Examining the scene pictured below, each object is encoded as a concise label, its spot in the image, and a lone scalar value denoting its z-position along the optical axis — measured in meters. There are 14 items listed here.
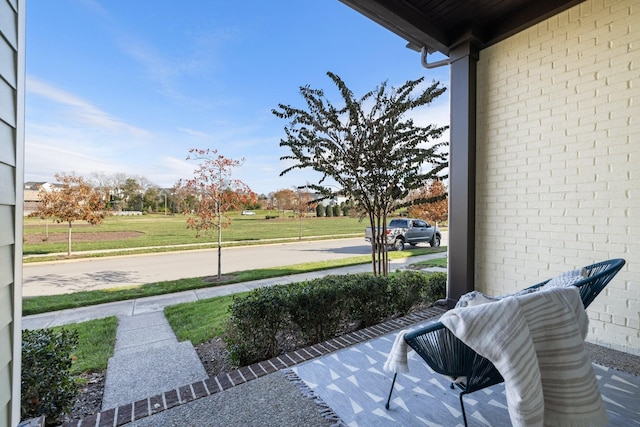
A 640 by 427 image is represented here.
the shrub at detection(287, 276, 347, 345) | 2.50
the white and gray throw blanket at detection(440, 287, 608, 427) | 1.02
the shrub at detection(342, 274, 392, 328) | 2.83
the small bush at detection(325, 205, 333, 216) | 18.61
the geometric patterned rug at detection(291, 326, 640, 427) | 1.53
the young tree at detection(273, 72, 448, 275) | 3.87
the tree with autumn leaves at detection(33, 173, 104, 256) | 7.77
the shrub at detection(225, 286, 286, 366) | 2.30
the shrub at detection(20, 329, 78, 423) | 1.51
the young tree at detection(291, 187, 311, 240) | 12.82
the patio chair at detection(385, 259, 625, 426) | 1.18
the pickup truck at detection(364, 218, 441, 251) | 10.90
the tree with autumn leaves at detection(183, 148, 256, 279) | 6.20
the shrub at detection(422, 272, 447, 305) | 3.49
